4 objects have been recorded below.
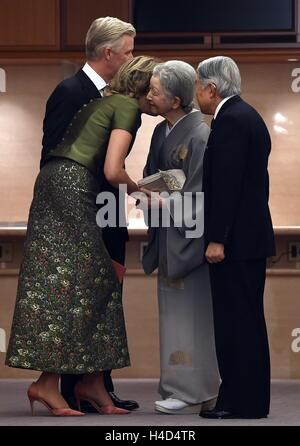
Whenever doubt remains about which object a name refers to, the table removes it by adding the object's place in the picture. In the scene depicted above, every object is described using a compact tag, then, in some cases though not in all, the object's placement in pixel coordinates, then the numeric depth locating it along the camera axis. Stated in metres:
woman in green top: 8.40
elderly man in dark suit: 8.28
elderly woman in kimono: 8.70
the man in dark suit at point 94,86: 8.82
